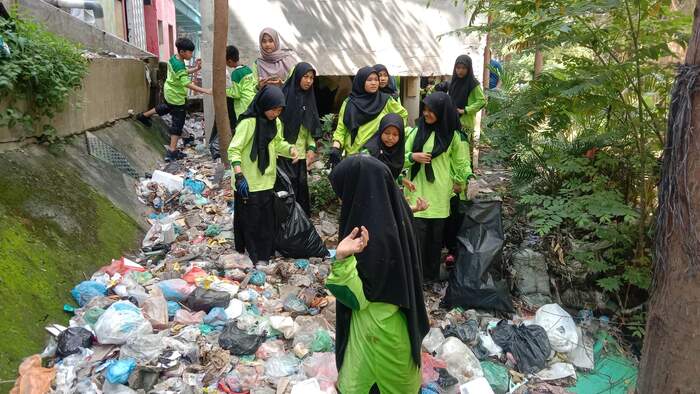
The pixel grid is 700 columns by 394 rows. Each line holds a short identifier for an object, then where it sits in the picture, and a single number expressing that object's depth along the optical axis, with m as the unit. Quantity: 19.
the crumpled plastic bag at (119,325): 3.06
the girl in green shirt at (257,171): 4.16
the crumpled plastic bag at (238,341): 3.28
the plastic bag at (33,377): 2.60
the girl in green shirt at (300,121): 5.10
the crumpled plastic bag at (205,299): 3.65
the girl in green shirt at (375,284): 2.16
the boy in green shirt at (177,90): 6.84
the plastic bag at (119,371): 2.79
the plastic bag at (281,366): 3.15
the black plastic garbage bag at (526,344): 3.57
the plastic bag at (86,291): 3.45
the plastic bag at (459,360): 3.35
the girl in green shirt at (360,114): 4.86
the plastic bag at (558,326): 3.68
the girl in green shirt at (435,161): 4.09
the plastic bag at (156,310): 3.35
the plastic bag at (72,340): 2.96
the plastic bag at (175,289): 3.71
